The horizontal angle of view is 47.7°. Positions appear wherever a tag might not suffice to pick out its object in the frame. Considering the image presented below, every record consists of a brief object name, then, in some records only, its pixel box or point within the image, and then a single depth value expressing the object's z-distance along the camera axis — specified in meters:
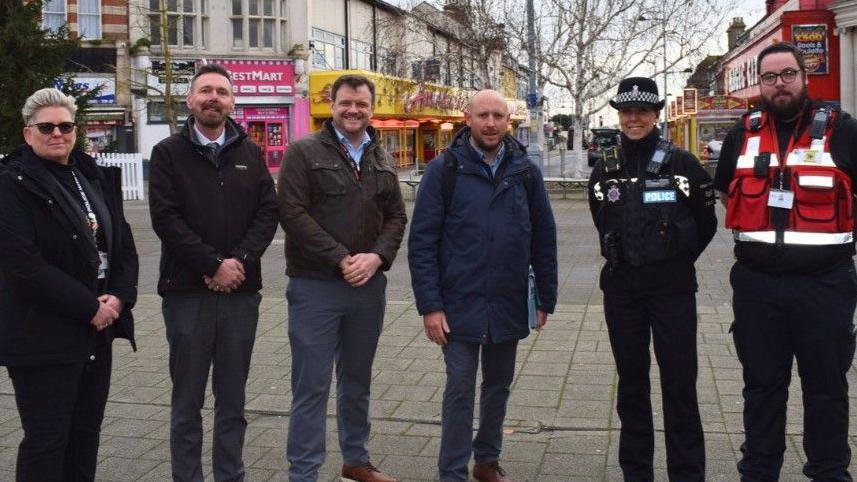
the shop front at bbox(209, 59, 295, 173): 37.38
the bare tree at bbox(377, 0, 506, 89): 29.86
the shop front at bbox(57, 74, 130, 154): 35.06
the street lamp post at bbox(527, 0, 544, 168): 27.69
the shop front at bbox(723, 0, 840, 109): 35.84
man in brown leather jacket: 4.63
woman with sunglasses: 3.90
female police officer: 4.47
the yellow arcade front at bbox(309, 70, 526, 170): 38.56
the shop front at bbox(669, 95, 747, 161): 37.47
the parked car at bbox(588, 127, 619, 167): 50.21
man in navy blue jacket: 4.64
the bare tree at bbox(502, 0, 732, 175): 28.06
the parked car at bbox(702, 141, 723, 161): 32.00
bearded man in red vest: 4.25
